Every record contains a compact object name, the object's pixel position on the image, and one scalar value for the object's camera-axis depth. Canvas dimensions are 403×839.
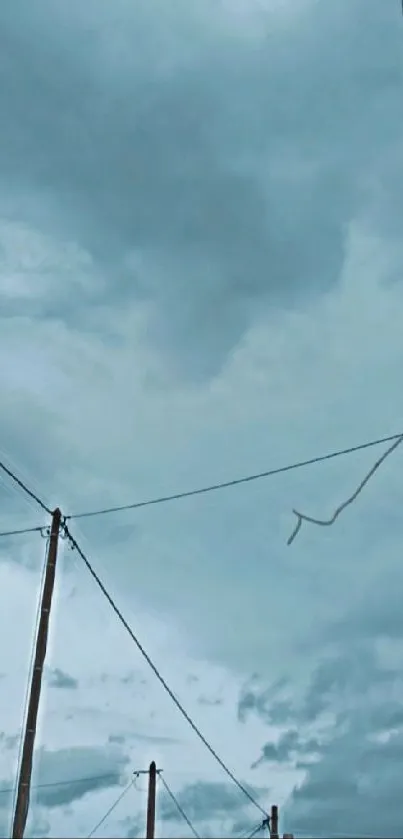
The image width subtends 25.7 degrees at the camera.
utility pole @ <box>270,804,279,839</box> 46.69
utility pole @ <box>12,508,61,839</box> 17.12
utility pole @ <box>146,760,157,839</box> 35.06
